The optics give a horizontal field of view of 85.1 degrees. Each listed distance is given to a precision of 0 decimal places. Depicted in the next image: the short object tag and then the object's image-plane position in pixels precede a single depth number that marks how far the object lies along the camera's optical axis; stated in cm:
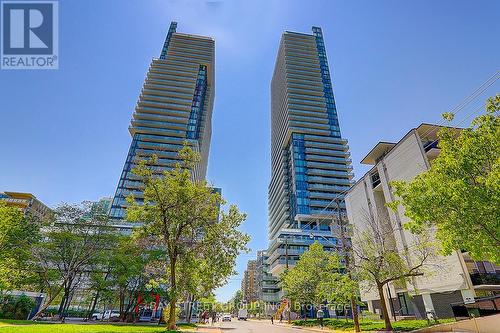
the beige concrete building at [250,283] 13954
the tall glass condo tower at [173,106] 10319
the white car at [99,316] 4091
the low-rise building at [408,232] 2684
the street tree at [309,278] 3761
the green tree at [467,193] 1148
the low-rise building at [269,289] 8669
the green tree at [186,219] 1875
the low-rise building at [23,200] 9334
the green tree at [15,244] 2716
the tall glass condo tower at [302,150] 9126
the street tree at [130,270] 3284
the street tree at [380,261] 2070
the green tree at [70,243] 3225
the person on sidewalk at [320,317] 2968
